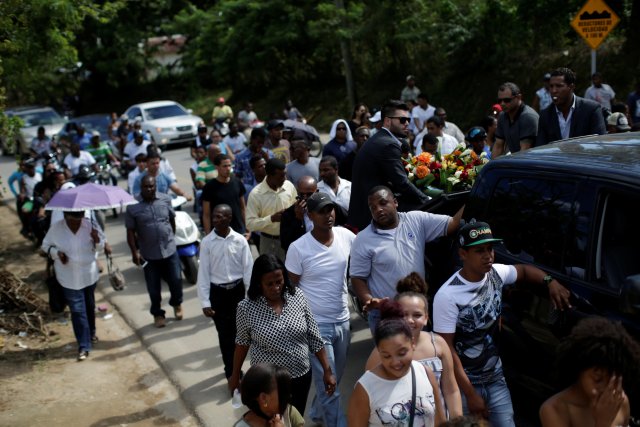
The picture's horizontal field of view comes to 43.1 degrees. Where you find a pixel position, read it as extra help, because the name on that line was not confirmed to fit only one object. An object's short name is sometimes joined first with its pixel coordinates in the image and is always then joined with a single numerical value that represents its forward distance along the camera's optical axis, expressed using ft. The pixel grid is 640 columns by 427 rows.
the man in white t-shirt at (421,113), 54.34
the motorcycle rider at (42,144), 68.54
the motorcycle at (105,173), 54.64
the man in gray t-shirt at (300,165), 32.17
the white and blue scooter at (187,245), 37.09
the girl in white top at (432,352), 14.32
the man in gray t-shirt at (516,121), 26.96
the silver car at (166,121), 86.79
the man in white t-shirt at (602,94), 53.01
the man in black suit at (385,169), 23.62
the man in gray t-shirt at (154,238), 31.12
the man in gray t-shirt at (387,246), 18.97
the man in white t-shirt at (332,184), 28.55
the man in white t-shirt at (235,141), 51.93
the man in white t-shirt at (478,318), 15.29
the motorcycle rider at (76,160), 51.40
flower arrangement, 25.09
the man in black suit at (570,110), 24.20
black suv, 15.15
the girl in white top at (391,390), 13.14
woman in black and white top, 17.84
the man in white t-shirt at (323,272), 20.06
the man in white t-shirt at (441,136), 36.85
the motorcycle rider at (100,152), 59.82
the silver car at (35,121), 92.58
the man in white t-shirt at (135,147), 55.98
